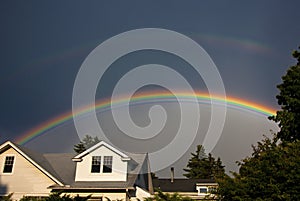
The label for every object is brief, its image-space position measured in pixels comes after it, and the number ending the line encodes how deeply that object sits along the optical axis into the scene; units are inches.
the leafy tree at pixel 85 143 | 2922.2
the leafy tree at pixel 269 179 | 399.5
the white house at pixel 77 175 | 907.4
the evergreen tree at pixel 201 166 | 2922.2
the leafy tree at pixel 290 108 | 843.4
